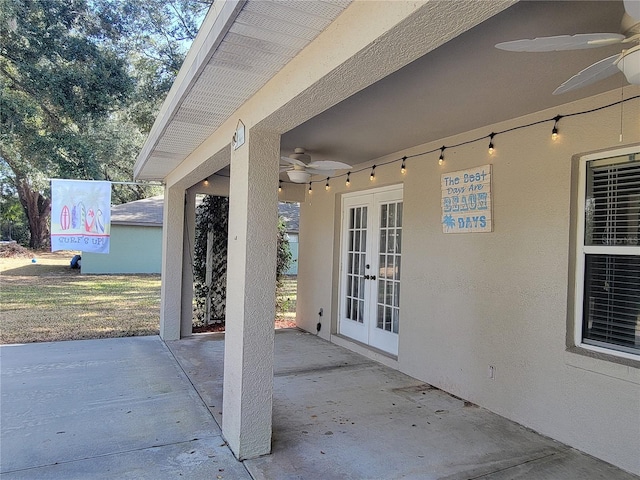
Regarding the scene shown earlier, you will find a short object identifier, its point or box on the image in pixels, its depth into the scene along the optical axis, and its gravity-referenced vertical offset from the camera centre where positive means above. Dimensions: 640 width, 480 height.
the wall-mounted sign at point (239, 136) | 3.07 +0.79
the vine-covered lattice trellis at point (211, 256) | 7.35 -0.30
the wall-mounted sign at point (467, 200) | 3.93 +0.46
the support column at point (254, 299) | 2.92 -0.42
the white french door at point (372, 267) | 5.41 -0.34
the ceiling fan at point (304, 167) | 4.51 +0.86
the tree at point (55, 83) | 11.27 +4.33
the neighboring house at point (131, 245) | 15.51 -0.31
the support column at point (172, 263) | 6.29 -0.39
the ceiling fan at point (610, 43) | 1.74 +0.89
